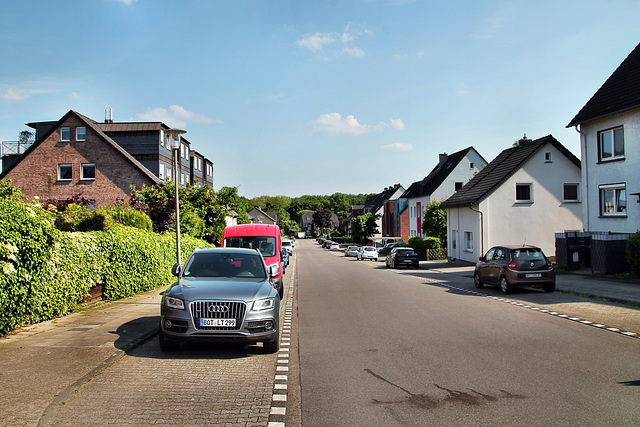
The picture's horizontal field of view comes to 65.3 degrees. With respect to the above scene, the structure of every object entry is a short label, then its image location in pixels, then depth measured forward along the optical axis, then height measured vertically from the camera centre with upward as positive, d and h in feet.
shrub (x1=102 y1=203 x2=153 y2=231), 63.98 +2.11
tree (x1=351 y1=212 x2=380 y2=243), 282.77 +3.24
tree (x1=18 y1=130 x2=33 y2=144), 144.01 +30.55
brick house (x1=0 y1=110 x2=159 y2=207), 120.57 +16.70
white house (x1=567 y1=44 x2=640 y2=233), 71.87 +12.08
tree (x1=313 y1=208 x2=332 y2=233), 471.62 +13.13
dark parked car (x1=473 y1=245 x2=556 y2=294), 51.11 -3.98
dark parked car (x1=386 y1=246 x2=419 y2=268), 112.06 -6.02
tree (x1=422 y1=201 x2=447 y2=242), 144.97 +2.90
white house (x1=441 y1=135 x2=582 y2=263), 106.52 +6.54
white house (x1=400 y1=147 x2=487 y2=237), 176.55 +18.91
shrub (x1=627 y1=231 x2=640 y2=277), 58.85 -2.69
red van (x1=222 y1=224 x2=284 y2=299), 58.25 -0.87
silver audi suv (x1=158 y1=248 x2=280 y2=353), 24.26 -3.97
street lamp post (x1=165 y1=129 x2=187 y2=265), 51.88 +9.65
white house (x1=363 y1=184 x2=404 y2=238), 290.76 +19.35
